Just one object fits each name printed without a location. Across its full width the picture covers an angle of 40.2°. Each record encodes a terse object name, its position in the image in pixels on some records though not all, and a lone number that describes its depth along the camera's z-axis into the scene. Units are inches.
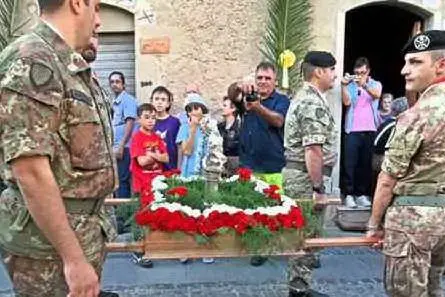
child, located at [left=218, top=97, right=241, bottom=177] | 240.1
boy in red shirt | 237.5
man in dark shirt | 208.7
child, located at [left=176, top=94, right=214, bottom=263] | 233.3
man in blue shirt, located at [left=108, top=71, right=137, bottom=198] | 267.0
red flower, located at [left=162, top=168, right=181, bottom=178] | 179.4
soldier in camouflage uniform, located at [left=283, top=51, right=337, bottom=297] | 187.6
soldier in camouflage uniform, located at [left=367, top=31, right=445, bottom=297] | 127.1
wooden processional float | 138.1
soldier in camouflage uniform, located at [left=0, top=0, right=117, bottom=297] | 77.7
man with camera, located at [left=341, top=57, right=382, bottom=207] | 297.3
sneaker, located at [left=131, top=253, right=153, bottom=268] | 223.4
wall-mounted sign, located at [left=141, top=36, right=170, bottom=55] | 297.1
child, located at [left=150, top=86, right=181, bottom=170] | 247.6
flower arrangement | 137.7
